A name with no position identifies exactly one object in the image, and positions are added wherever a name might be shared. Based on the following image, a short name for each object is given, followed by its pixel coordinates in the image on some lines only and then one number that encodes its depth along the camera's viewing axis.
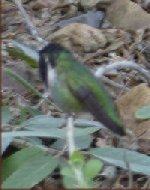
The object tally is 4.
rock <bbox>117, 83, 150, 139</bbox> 6.31
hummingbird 4.60
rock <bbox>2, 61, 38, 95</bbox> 7.52
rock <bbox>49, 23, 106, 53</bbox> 8.45
